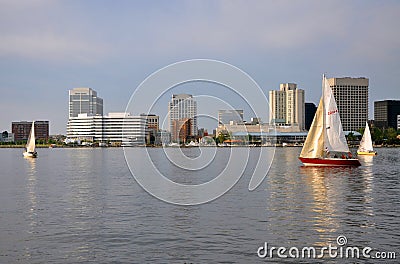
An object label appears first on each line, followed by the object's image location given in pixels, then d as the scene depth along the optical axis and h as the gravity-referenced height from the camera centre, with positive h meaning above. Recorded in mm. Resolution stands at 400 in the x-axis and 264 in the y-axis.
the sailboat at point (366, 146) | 163025 -1359
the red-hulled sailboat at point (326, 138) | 85312 +628
